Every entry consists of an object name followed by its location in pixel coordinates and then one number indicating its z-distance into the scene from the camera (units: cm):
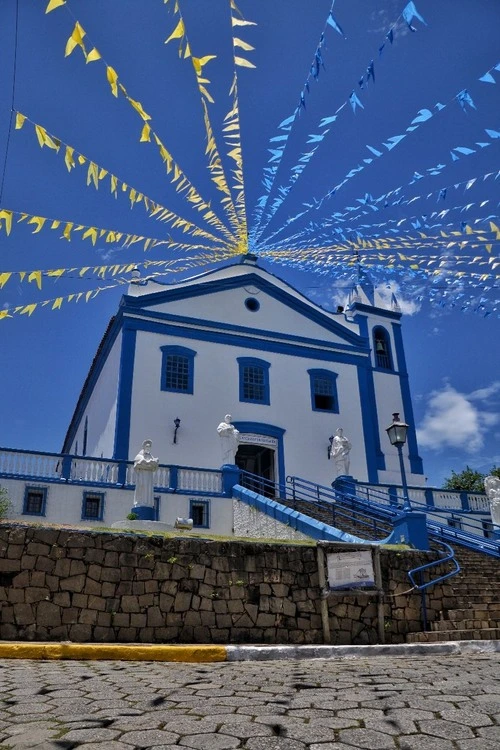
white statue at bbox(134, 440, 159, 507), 1415
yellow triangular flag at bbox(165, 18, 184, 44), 612
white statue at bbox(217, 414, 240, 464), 1705
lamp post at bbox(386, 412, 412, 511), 1300
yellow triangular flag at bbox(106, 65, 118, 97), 697
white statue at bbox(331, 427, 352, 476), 1962
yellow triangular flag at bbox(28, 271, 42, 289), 925
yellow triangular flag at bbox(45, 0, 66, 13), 553
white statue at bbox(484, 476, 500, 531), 1695
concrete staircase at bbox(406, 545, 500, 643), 883
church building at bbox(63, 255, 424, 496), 1875
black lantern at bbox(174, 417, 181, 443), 1842
